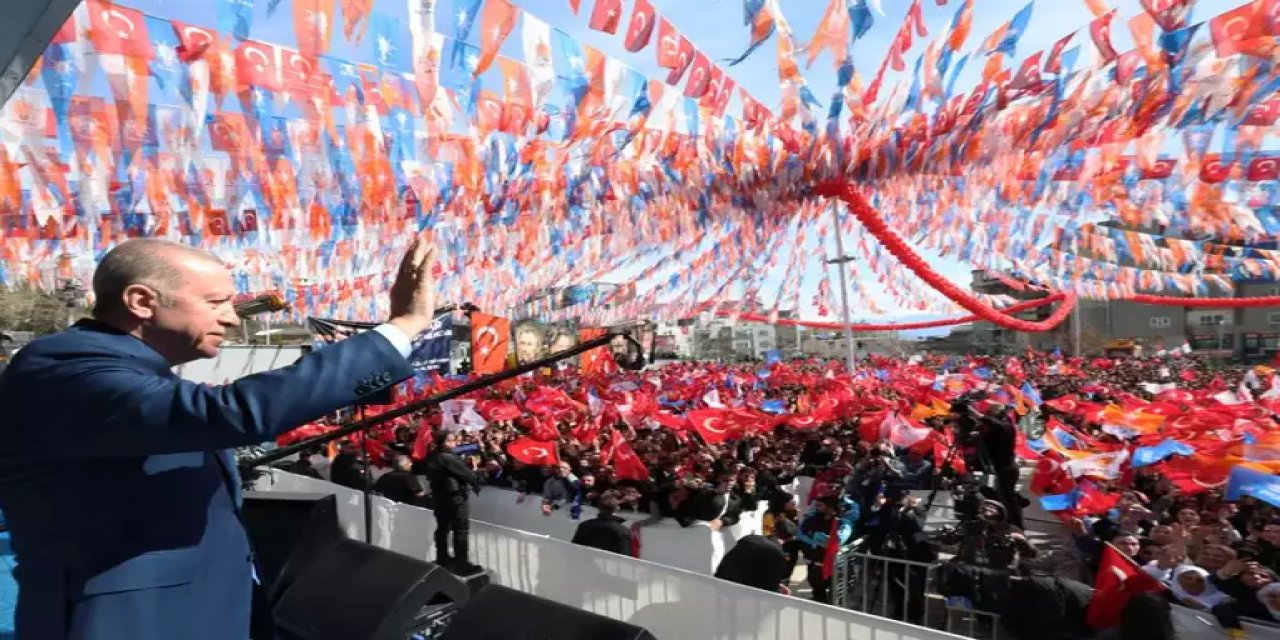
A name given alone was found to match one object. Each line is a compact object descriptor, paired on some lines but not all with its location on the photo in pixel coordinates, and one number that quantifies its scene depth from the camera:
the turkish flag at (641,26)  6.03
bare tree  34.00
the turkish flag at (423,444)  10.08
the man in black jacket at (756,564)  5.14
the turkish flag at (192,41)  6.04
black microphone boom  1.77
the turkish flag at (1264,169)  9.51
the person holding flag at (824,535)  5.99
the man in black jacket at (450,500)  6.14
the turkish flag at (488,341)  12.61
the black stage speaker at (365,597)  2.78
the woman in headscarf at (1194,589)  4.40
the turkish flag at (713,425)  9.78
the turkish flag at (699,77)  7.21
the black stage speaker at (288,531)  3.38
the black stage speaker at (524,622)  2.42
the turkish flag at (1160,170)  10.50
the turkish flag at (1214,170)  9.67
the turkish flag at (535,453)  8.70
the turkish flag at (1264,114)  7.85
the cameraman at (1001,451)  7.48
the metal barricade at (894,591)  5.45
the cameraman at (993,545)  5.02
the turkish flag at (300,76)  6.85
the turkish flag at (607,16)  5.69
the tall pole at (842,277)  14.61
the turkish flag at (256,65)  6.50
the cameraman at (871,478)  6.48
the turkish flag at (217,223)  11.45
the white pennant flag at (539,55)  6.51
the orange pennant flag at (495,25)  5.96
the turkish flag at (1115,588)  4.38
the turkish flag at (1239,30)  5.88
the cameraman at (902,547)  5.84
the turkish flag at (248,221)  11.66
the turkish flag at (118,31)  5.73
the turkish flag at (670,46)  6.54
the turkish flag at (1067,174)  11.57
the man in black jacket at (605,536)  6.17
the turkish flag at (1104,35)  6.40
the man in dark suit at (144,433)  1.14
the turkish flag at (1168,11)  5.64
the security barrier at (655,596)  3.73
